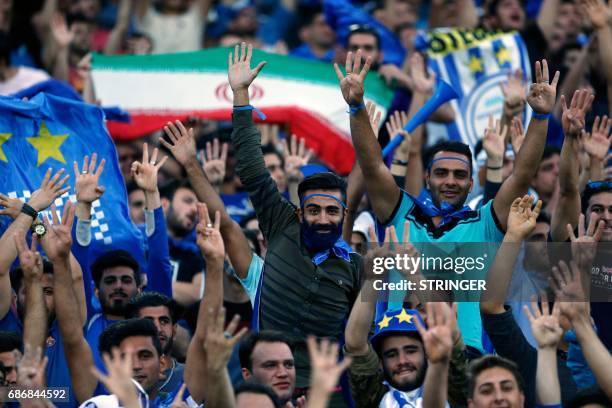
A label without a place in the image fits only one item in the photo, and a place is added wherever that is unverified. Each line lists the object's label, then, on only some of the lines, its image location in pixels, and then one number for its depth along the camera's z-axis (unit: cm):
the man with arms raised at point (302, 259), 1560
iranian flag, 2295
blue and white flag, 2270
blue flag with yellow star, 1847
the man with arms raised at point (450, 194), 1558
